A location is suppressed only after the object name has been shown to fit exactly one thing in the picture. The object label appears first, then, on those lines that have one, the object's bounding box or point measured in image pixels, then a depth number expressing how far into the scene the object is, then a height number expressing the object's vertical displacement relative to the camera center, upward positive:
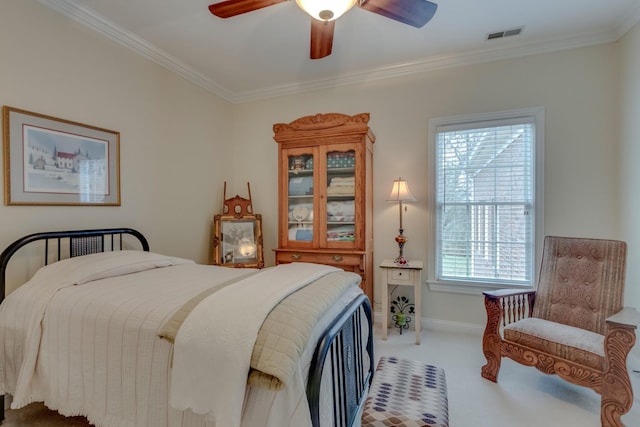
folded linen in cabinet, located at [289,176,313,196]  3.41 +0.28
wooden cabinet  3.18 +0.20
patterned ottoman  1.32 -0.88
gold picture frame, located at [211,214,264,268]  3.58 -0.36
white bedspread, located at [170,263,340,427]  1.09 -0.54
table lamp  3.11 +0.14
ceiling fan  1.60 +1.16
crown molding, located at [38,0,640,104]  2.46 +1.53
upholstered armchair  1.76 -0.80
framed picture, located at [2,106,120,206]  2.08 +0.36
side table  2.97 -0.68
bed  1.12 -0.59
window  2.95 +0.13
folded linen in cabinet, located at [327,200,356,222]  3.27 +0.01
